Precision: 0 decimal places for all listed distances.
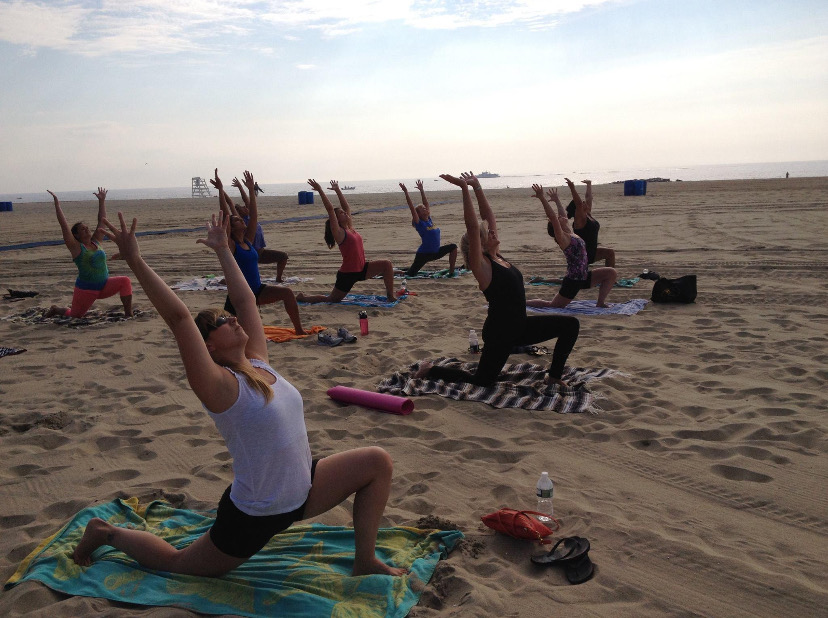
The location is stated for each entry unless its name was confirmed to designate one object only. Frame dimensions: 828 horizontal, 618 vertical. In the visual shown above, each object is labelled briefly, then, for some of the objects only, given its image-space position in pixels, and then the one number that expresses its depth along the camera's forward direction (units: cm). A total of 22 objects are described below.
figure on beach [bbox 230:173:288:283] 1256
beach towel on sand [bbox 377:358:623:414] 580
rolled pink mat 575
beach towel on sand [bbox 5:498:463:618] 315
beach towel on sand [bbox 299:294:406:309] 1049
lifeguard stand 8269
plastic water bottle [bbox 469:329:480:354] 758
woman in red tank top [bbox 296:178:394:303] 1041
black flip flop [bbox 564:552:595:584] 332
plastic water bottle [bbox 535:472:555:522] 391
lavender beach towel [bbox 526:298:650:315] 931
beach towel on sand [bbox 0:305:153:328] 965
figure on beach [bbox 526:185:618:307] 916
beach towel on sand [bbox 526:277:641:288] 1130
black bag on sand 949
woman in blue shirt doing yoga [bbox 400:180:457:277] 1280
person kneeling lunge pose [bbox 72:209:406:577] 282
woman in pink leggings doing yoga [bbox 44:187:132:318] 953
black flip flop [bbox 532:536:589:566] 346
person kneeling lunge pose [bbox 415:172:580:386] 593
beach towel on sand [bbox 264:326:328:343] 860
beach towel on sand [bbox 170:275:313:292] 1249
